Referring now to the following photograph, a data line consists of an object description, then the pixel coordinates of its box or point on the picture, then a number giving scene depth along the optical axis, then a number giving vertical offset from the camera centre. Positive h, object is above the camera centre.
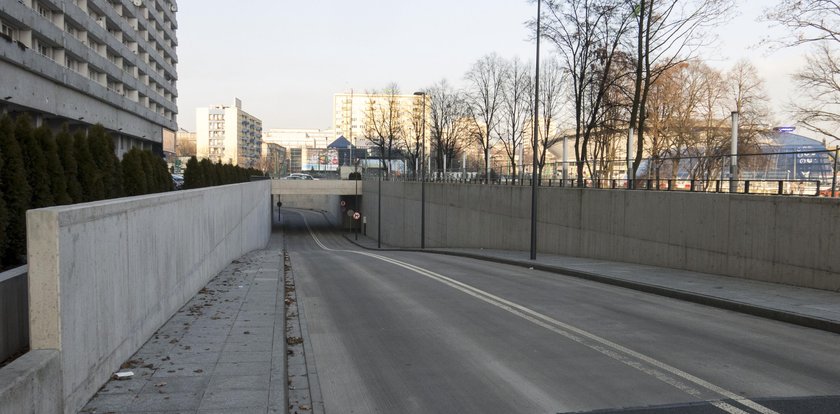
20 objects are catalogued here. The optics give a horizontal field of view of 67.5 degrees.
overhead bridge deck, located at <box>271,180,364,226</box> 73.12 -1.55
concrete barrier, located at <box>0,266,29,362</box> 5.62 -1.29
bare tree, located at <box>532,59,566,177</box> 51.03 +7.17
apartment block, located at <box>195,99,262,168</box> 183.00 +13.34
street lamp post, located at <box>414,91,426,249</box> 44.78 -2.77
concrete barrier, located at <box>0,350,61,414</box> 4.25 -1.51
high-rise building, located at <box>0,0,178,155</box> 35.59 +8.54
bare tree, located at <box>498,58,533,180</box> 53.97 +6.63
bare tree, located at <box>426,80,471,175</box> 67.25 +7.03
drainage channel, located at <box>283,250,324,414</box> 6.29 -2.31
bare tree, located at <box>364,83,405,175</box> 75.94 +7.27
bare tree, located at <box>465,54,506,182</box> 56.22 +7.06
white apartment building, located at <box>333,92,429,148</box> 185.88 +20.97
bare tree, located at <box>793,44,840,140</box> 21.55 +3.28
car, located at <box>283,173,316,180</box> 99.68 +0.24
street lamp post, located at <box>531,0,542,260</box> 22.31 -1.22
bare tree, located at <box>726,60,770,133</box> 43.17 +5.32
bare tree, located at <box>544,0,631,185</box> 29.46 +6.83
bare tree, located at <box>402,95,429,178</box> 64.16 +6.11
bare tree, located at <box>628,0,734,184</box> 25.39 +6.02
